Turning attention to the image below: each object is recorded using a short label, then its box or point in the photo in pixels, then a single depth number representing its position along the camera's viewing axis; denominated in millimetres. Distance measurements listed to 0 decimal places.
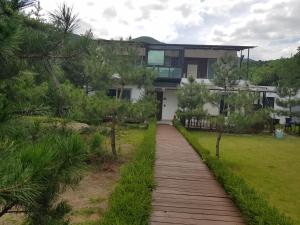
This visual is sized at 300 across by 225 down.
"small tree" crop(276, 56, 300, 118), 15665
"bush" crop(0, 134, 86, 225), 752
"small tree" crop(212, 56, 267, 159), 7917
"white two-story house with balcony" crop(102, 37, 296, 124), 18005
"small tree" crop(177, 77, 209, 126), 14621
